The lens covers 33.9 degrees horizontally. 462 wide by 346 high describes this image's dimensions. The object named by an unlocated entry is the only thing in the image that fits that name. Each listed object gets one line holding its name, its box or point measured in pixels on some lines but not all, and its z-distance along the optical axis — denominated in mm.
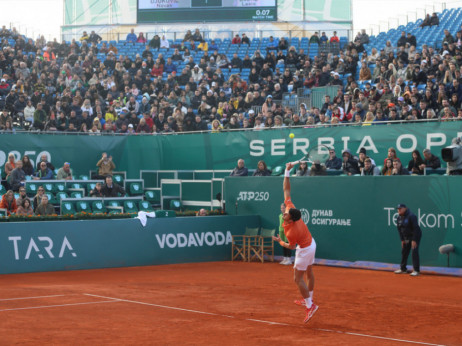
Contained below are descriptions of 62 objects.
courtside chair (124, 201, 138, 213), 24281
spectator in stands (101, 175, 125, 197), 24328
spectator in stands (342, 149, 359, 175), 21422
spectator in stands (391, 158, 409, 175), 20109
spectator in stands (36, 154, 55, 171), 25172
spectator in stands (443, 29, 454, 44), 29611
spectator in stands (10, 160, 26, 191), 23562
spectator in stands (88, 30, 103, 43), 39688
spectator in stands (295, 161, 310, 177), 22594
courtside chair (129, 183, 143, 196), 26234
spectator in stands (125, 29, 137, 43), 40906
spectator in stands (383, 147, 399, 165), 20109
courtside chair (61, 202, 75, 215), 23188
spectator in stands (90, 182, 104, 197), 24234
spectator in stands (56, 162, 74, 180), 24875
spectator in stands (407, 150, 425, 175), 20109
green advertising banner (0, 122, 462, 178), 21297
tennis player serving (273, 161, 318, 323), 11984
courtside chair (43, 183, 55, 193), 24211
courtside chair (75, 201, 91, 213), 23375
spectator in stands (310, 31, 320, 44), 37438
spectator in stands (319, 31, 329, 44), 37575
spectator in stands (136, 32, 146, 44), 40531
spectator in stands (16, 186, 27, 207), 21155
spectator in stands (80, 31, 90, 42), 39662
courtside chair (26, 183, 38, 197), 23680
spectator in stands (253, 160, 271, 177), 23672
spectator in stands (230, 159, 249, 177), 24195
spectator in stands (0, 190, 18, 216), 21219
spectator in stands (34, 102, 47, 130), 26781
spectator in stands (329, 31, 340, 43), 37312
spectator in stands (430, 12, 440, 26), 36031
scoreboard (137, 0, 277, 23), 40750
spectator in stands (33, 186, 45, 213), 21859
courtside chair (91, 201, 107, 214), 23594
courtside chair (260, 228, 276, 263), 22641
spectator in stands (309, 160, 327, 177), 22062
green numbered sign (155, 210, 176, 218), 22094
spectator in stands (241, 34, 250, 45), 38750
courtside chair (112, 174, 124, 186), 26531
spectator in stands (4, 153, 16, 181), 24391
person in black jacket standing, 18688
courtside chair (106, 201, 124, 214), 23719
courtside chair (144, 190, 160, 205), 26328
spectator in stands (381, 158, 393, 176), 20400
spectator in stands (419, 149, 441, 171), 19906
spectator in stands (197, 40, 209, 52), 38375
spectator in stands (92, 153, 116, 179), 26281
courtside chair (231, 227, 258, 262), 22719
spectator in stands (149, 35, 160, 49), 38469
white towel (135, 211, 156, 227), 21469
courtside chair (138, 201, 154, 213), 24688
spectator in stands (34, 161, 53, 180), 24728
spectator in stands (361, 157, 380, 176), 20814
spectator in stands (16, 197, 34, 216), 20844
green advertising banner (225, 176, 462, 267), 19391
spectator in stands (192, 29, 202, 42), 39344
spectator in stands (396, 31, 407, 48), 30911
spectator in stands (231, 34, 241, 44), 39031
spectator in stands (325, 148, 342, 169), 22219
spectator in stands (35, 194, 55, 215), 21562
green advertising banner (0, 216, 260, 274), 19203
